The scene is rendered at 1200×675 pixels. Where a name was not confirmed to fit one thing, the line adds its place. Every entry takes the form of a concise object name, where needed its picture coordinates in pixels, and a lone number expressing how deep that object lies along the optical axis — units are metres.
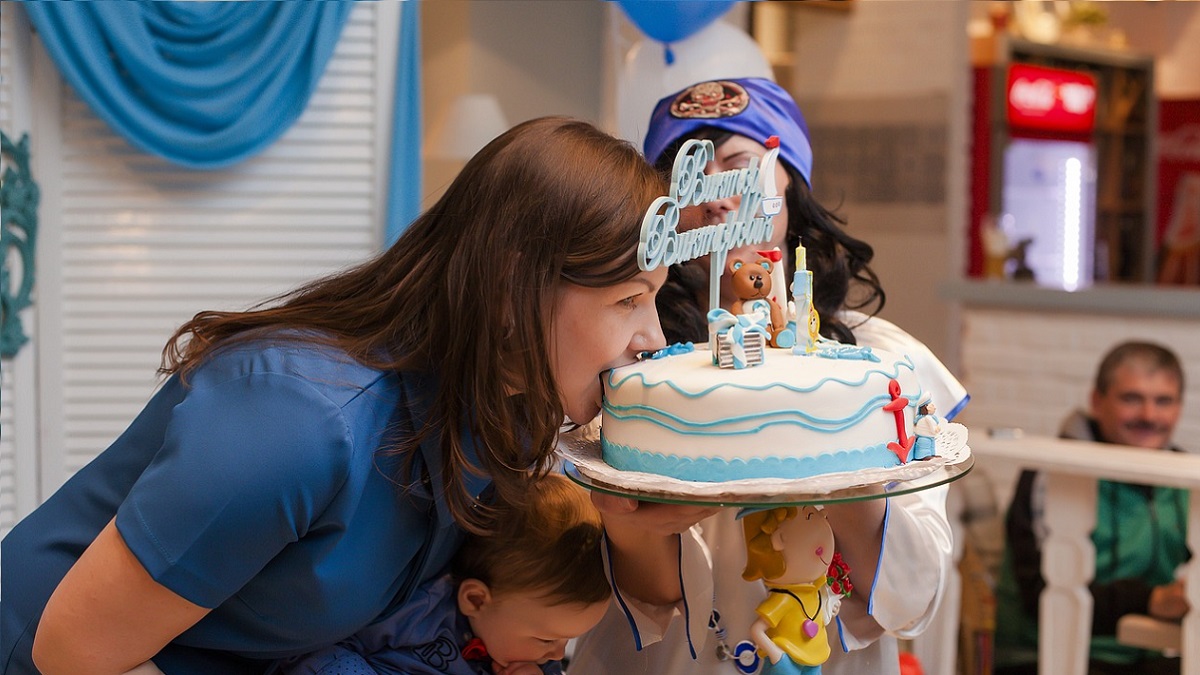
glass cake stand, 1.27
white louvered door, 3.40
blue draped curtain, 3.16
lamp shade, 3.94
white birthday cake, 1.34
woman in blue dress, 1.26
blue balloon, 2.93
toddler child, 1.59
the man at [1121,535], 3.47
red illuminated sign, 7.67
